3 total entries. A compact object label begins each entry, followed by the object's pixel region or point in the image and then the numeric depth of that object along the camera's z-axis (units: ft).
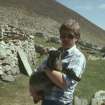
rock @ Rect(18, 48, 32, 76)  24.49
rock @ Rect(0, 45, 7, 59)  22.90
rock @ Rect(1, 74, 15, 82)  22.08
